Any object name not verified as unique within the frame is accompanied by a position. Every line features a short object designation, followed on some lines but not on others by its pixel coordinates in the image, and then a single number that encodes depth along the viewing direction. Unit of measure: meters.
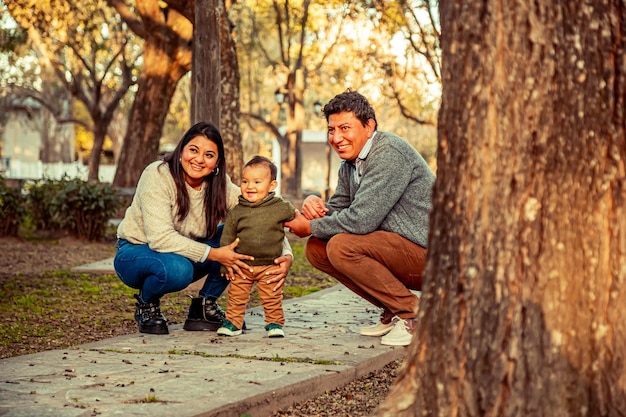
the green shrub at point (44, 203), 14.45
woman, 5.92
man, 5.80
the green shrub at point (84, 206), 14.10
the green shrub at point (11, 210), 14.15
